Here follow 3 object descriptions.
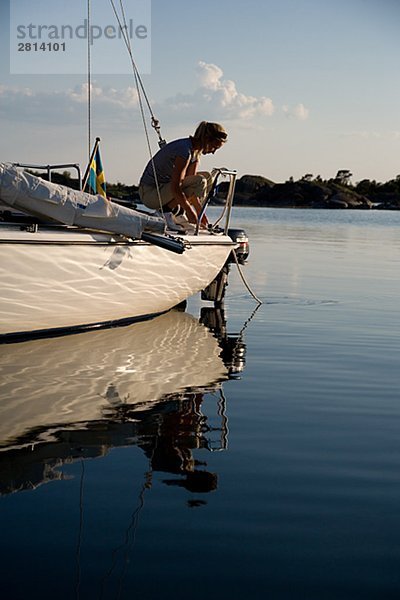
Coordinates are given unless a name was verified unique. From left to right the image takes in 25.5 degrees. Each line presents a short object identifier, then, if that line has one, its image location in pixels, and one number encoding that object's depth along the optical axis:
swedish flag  9.43
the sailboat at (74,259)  7.25
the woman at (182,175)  9.34
